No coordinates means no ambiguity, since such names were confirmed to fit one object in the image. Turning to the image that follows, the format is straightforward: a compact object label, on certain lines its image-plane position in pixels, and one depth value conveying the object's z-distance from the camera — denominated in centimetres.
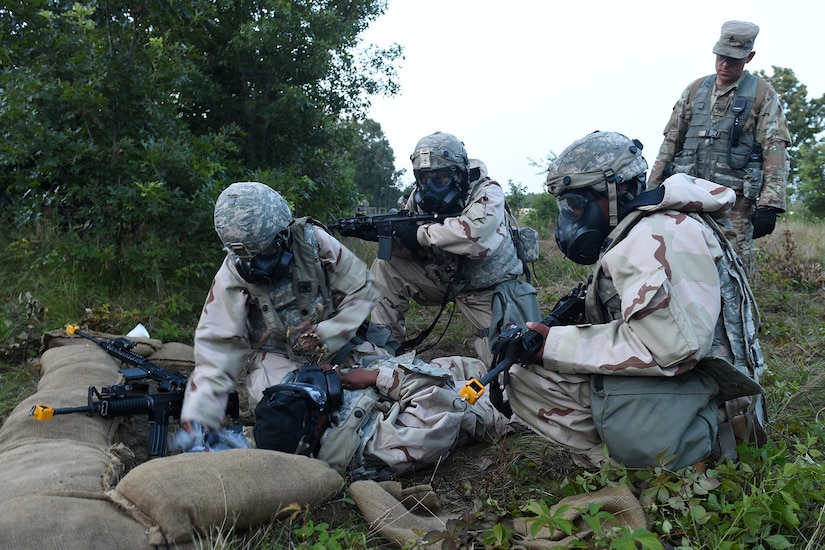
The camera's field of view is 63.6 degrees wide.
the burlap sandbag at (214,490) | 222
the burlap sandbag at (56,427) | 312
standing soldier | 475
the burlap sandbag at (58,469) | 236
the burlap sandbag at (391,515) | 241
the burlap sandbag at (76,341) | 438
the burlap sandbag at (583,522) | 227
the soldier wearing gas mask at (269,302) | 329
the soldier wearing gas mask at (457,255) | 444
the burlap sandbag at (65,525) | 203
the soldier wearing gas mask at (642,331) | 244
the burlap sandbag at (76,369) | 376
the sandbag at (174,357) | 435
